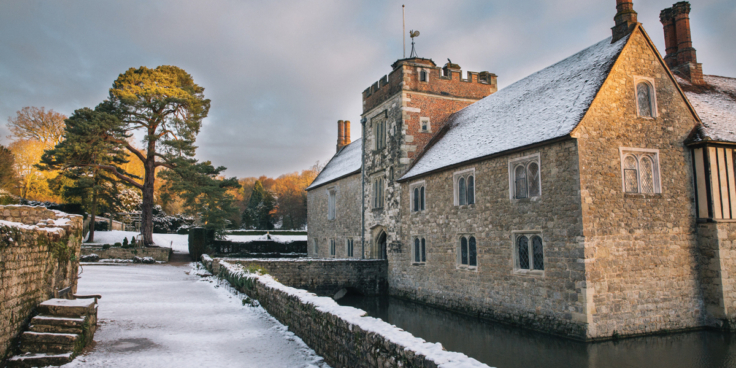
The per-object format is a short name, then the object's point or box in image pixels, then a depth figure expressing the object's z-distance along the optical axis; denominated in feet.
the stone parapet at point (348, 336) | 18.10
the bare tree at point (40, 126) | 150.00
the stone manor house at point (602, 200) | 42.16
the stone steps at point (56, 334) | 24.26
